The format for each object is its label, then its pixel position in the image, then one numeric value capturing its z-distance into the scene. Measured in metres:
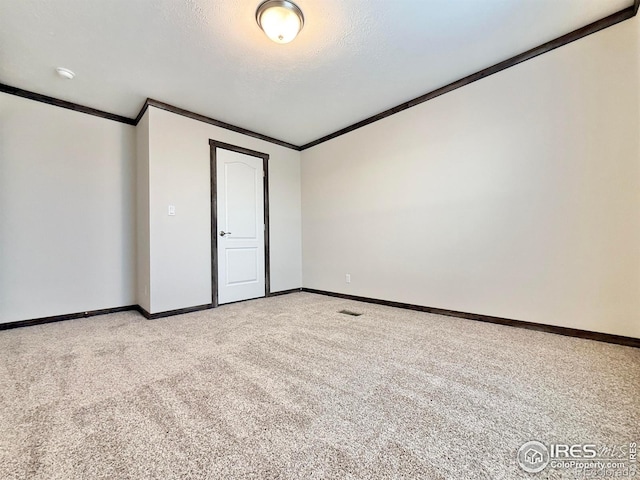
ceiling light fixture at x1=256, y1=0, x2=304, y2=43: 1.89
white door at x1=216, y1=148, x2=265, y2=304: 3.76
